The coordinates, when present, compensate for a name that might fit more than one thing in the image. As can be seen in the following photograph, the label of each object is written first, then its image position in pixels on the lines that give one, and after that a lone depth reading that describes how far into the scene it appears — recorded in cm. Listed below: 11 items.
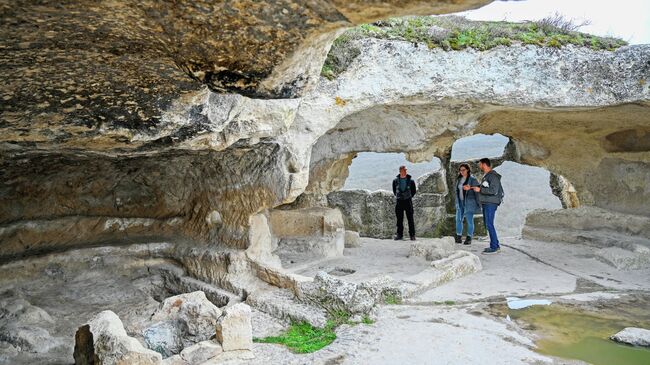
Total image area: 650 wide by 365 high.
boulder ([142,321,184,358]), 474
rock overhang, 641
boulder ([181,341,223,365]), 409
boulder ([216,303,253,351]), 425
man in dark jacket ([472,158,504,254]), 784
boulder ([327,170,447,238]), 1311
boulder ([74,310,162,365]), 380
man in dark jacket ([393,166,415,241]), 957
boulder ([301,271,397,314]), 517
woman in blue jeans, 852
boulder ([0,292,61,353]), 534
